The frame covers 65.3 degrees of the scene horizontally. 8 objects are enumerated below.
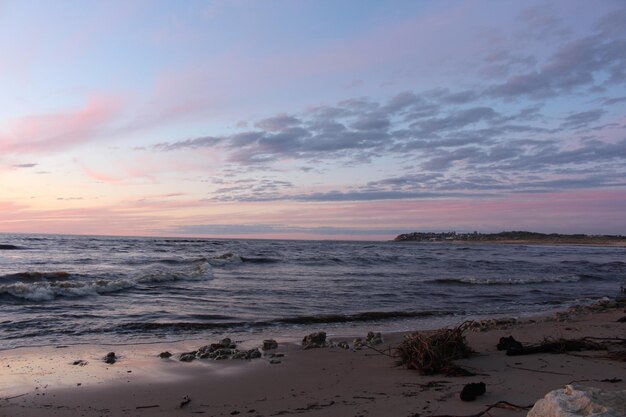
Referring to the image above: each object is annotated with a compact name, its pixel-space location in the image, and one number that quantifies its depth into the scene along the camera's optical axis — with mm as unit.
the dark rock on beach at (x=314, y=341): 8820
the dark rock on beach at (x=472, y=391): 5129
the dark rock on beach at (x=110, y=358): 7517
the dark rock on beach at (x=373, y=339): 9107
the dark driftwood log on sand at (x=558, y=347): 7570
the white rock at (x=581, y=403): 3080
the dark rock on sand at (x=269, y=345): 8773
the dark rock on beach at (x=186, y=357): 7754
